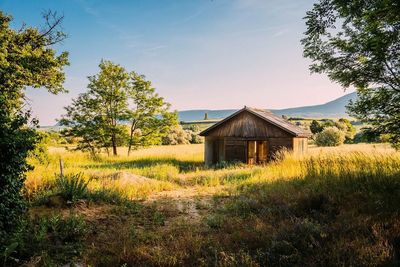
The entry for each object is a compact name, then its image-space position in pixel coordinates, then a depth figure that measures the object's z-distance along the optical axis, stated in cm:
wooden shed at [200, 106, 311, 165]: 2342
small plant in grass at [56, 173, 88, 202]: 795
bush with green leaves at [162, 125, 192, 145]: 5410
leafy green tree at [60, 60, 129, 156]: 2492
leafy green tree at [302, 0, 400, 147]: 784
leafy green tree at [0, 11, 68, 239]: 522
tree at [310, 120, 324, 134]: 5818
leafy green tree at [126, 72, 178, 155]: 2692
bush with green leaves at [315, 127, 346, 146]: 4756
